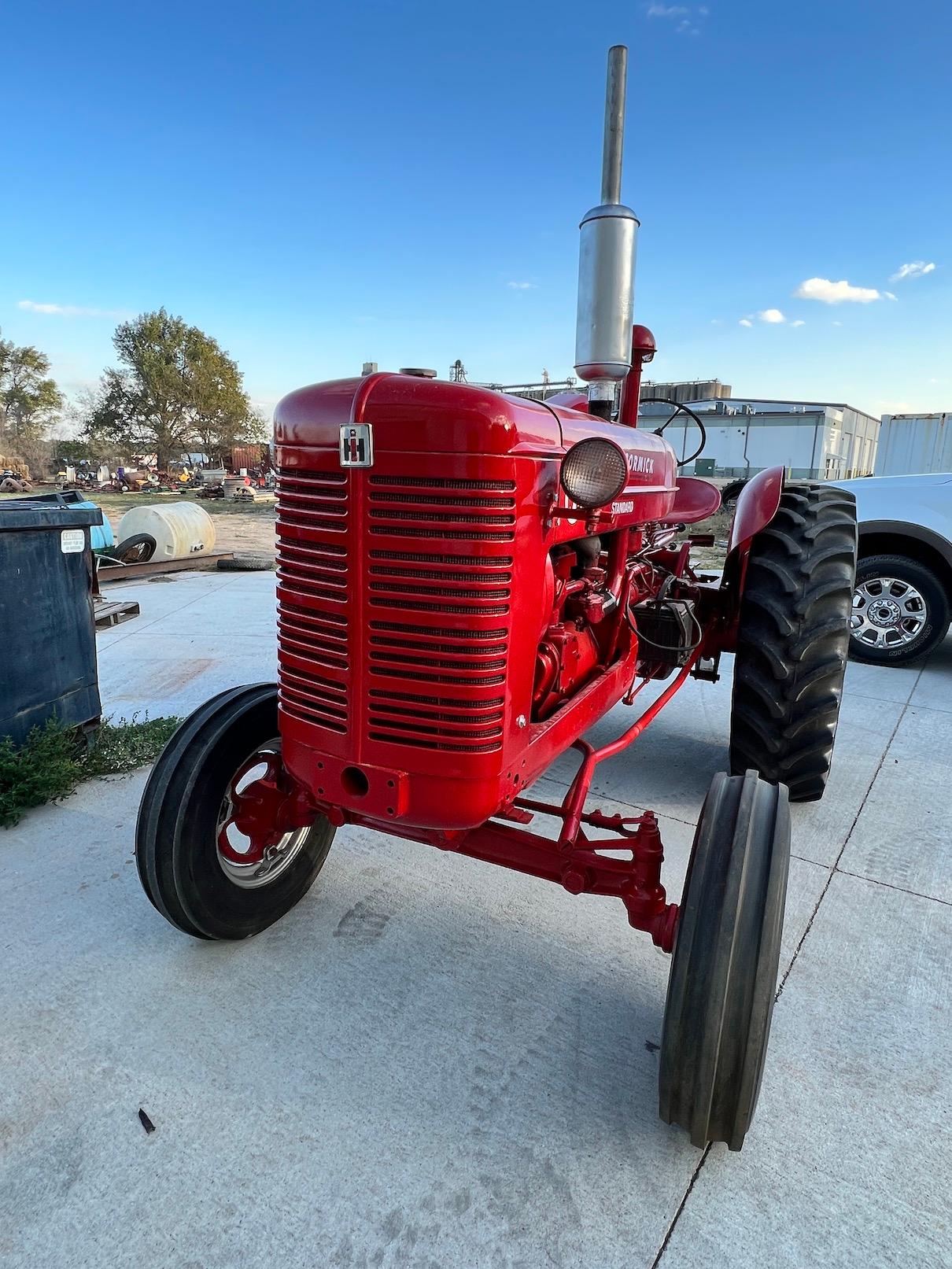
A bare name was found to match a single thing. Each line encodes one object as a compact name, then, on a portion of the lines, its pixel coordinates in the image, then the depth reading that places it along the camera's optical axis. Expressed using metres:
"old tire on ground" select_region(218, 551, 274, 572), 9.19
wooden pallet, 5.90
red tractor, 1.49
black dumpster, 2.97
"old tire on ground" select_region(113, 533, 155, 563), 9.15
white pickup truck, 5.07
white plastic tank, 9.25
